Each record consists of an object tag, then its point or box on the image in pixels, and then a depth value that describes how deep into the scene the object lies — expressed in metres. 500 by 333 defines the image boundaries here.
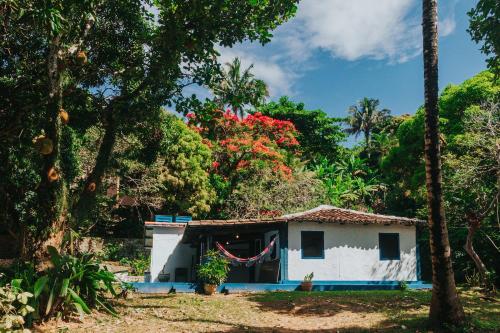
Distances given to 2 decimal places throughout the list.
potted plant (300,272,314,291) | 17.00
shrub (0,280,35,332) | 4.79
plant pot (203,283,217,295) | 15.60
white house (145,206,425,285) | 17.92
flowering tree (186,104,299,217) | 27.53
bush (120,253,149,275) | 22.33
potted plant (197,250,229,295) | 15.70
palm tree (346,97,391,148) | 51.19
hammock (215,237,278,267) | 16.89
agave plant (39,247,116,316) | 8.26
